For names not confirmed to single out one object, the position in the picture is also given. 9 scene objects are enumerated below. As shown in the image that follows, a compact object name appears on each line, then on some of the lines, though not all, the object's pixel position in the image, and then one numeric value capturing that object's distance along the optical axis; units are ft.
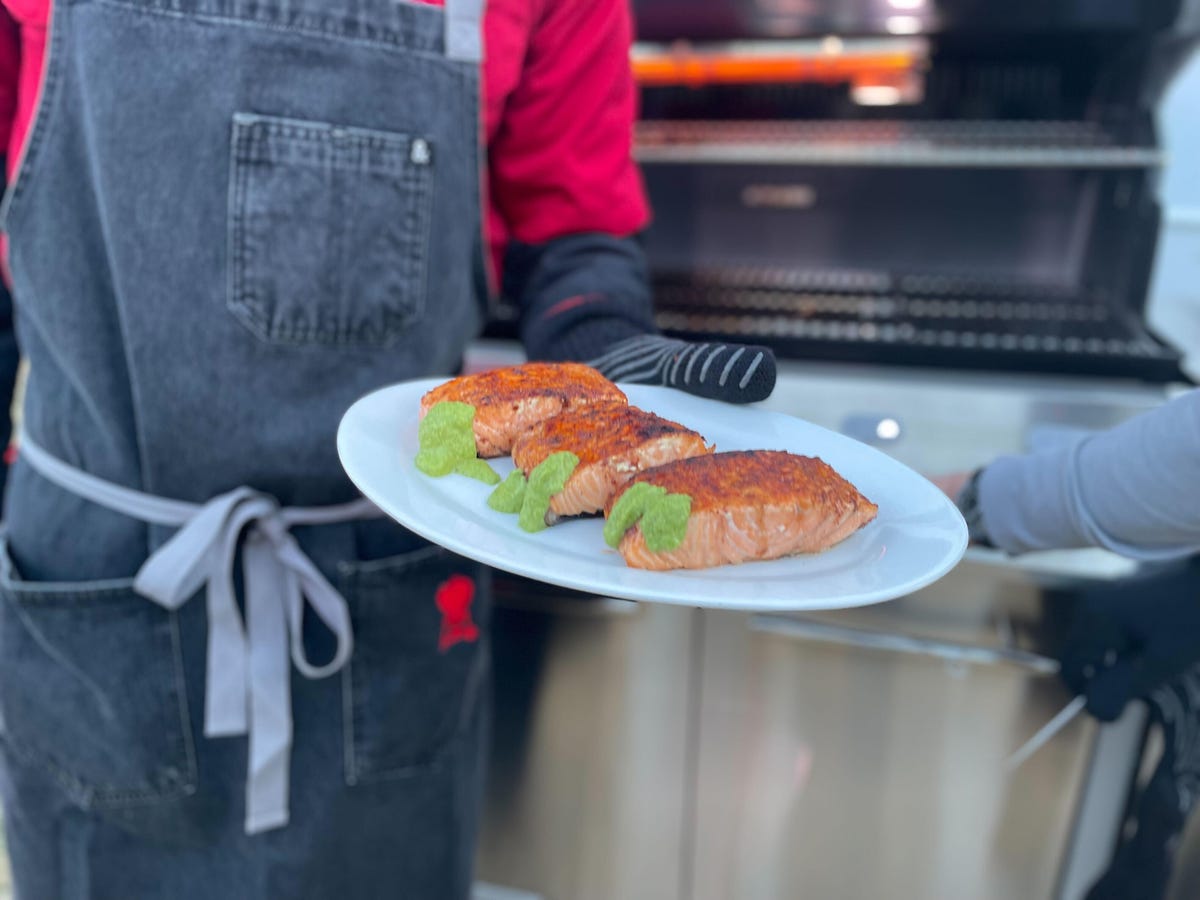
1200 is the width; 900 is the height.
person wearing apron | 2.53
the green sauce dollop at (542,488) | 2.10
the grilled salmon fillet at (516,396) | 2.46
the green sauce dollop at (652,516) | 2.00
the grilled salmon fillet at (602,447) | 2.24
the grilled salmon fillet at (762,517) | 2.03
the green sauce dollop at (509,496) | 2.18
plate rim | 1.67
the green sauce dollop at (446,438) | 2.24
